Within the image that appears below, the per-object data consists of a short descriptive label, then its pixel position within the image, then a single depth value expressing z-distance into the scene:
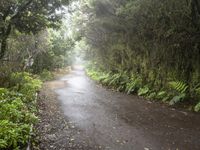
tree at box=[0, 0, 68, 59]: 8.70
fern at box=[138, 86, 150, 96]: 10.49
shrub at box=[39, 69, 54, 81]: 18.42
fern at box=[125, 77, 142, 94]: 11.43
